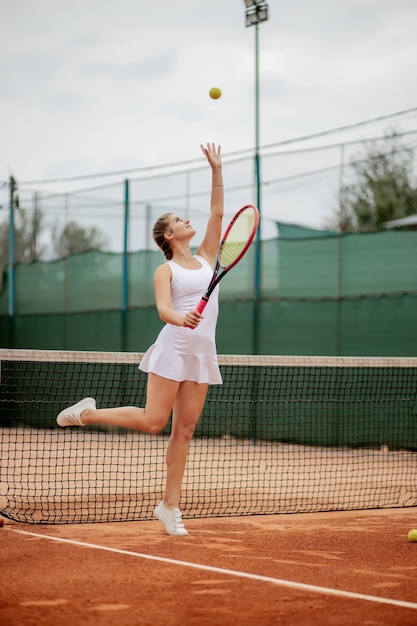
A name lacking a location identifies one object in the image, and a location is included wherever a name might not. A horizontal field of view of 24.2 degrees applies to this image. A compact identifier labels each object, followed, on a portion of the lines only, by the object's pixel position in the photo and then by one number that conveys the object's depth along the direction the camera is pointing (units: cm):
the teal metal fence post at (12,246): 1627
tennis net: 661
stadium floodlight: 1499
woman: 527
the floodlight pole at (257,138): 1334
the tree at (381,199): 3481
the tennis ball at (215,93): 699
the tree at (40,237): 1655
